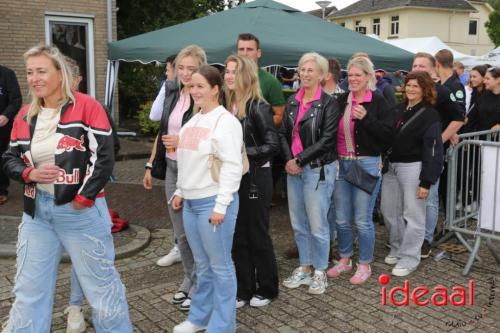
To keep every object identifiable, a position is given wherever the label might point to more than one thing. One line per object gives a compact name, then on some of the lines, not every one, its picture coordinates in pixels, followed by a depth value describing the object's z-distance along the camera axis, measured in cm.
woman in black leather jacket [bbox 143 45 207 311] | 412
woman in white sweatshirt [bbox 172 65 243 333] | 342
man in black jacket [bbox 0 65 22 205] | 732
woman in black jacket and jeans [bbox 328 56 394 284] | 459
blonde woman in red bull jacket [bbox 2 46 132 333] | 299
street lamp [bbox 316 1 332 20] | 1952
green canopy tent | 728
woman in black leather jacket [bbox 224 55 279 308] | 400
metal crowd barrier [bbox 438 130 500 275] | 484
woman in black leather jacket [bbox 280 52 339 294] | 439
